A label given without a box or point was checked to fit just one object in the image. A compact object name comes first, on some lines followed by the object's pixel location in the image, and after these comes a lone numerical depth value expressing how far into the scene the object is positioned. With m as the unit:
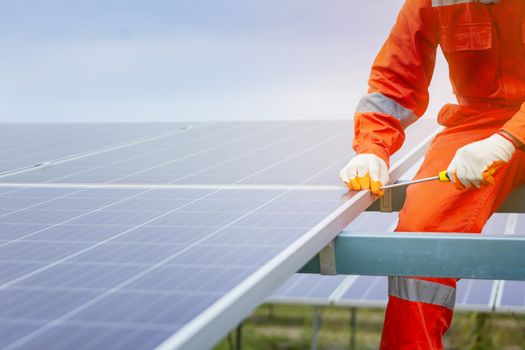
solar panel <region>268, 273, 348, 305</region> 5.88
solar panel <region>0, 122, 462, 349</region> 1.89
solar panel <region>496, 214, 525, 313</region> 5.66
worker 3.59
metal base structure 2.90
